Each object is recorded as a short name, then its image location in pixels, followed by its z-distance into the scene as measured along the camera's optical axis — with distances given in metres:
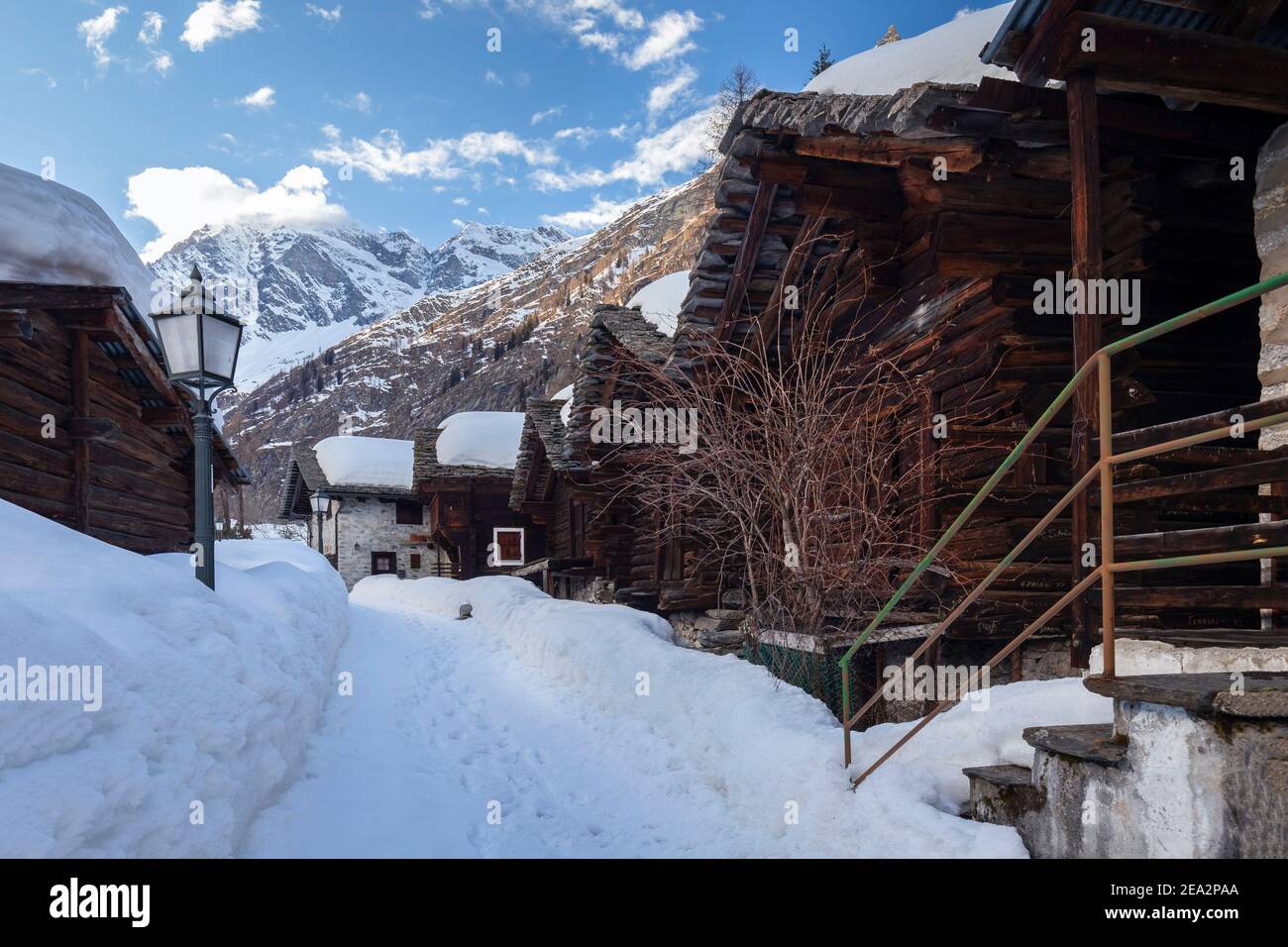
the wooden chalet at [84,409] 7.46
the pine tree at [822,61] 30.52
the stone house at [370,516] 29.19
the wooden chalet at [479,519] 25.62
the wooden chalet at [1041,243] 4.60
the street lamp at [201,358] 5.66
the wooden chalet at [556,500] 15.54
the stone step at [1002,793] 3.36
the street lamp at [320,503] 21.98
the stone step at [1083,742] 2.90
